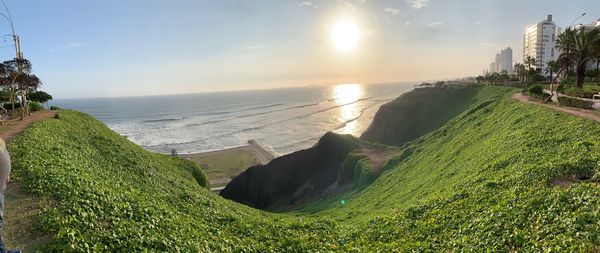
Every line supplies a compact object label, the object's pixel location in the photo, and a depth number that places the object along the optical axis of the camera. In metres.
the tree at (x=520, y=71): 94.56
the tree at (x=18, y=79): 33.81
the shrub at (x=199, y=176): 34.97
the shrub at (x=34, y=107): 40.50
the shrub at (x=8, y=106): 41.44
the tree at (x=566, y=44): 53.69
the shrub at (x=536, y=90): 38.82
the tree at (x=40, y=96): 50.34
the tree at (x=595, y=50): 43.38
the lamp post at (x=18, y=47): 42.03
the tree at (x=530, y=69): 83.69
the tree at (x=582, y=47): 46.28
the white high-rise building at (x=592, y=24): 165.48
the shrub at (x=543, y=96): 36.22
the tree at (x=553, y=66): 69.50
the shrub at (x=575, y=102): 27.15
